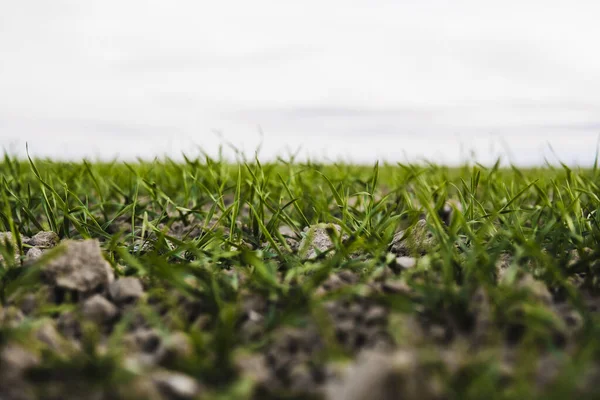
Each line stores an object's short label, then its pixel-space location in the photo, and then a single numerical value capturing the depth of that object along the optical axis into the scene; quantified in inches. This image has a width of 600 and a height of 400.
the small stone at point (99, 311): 15.9
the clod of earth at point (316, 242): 19.9
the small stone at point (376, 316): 15.0
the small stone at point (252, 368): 13.3
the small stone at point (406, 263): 18.1
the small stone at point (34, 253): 21.1
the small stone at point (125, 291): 16.5
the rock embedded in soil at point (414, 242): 20.9
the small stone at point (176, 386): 12.8
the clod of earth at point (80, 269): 17.0
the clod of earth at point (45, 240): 22.7
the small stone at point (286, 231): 25.8
